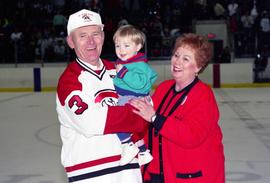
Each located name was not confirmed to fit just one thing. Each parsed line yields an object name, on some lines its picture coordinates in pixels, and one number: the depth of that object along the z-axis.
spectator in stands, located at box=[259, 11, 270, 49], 15.52
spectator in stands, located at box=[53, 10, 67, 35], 16.92
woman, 2.77
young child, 2.79
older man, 2.58
